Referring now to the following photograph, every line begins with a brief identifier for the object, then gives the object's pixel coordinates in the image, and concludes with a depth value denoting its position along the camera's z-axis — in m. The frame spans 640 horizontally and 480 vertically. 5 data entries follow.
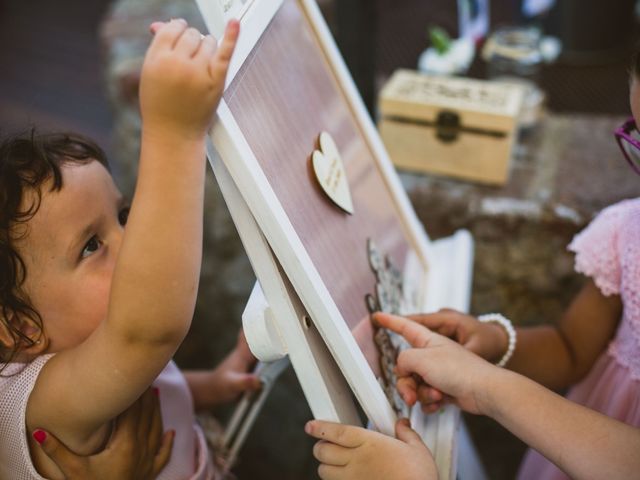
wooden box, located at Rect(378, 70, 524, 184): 1.46
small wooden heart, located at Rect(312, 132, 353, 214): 0.80
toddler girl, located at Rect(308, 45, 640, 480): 0.75
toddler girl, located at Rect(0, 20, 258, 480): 0.61
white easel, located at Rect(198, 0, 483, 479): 0.64
